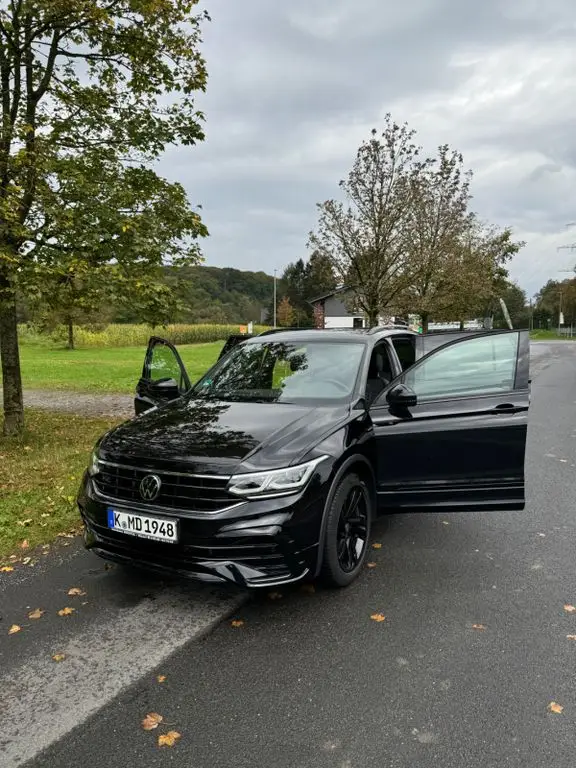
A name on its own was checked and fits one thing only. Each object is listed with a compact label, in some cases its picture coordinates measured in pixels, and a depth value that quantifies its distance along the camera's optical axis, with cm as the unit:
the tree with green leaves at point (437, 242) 1631
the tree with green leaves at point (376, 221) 1448
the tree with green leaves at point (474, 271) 1961
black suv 303
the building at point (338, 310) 1741
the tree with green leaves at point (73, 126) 645
